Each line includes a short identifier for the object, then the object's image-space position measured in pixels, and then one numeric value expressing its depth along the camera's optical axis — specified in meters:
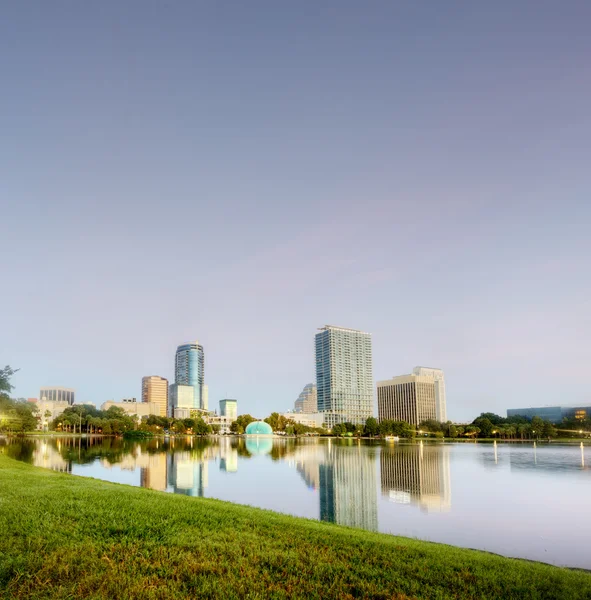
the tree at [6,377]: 59.57
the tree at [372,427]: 174.26
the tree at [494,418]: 179.59
